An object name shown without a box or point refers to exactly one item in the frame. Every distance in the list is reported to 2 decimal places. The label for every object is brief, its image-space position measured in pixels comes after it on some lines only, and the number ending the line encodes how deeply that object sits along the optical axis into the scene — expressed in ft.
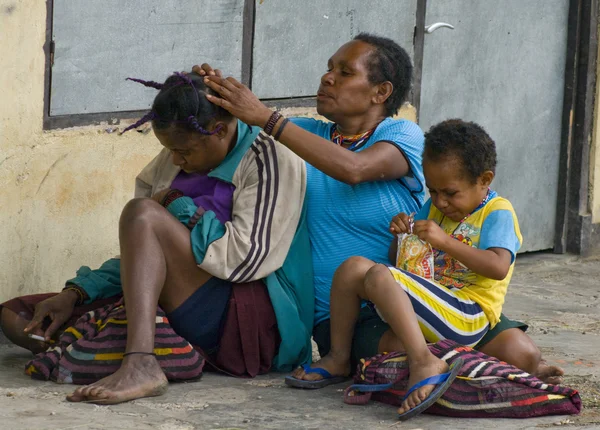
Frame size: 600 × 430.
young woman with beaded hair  23.97
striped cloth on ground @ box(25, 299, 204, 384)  24.59
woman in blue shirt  25.48
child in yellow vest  23.73
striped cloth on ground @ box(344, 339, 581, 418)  23.25
